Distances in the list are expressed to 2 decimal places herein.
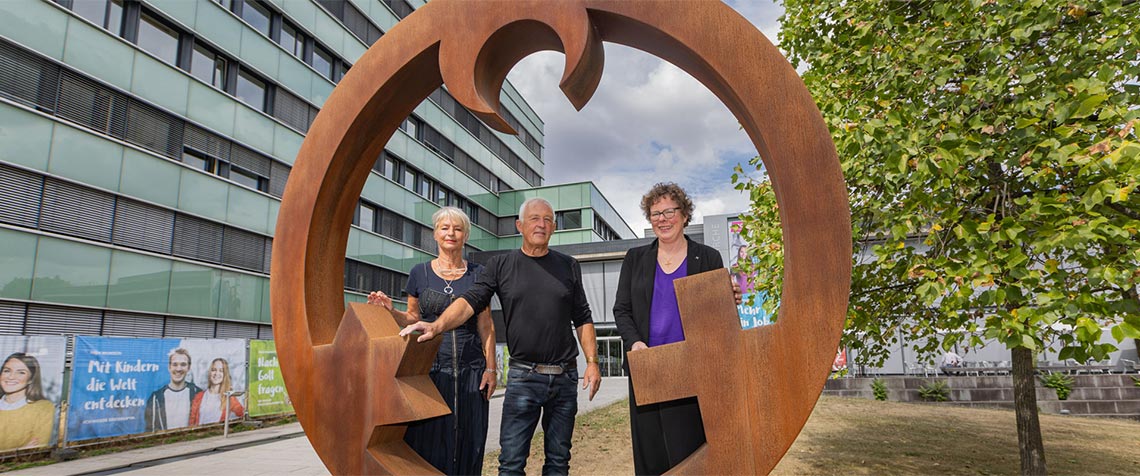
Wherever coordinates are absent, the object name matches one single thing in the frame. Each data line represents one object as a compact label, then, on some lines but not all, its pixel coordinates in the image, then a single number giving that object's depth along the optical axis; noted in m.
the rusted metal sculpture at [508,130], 2.07
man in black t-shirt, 2.95
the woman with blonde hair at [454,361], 3.33
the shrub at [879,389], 15.11
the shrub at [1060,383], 13.59
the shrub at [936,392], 14.50
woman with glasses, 2.65
